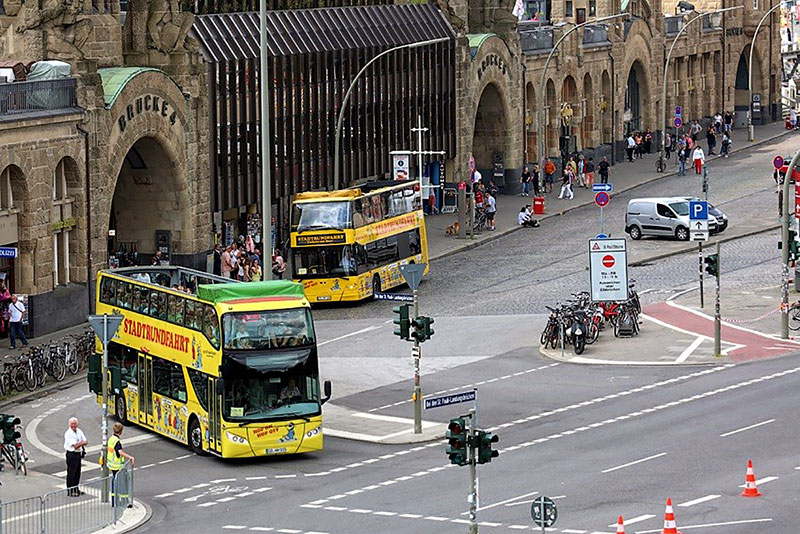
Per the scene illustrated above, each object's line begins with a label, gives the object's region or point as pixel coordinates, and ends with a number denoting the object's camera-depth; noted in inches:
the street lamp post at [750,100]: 4904.0
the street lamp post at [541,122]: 3681.1
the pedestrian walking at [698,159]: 4128.9
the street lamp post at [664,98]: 4429.1
